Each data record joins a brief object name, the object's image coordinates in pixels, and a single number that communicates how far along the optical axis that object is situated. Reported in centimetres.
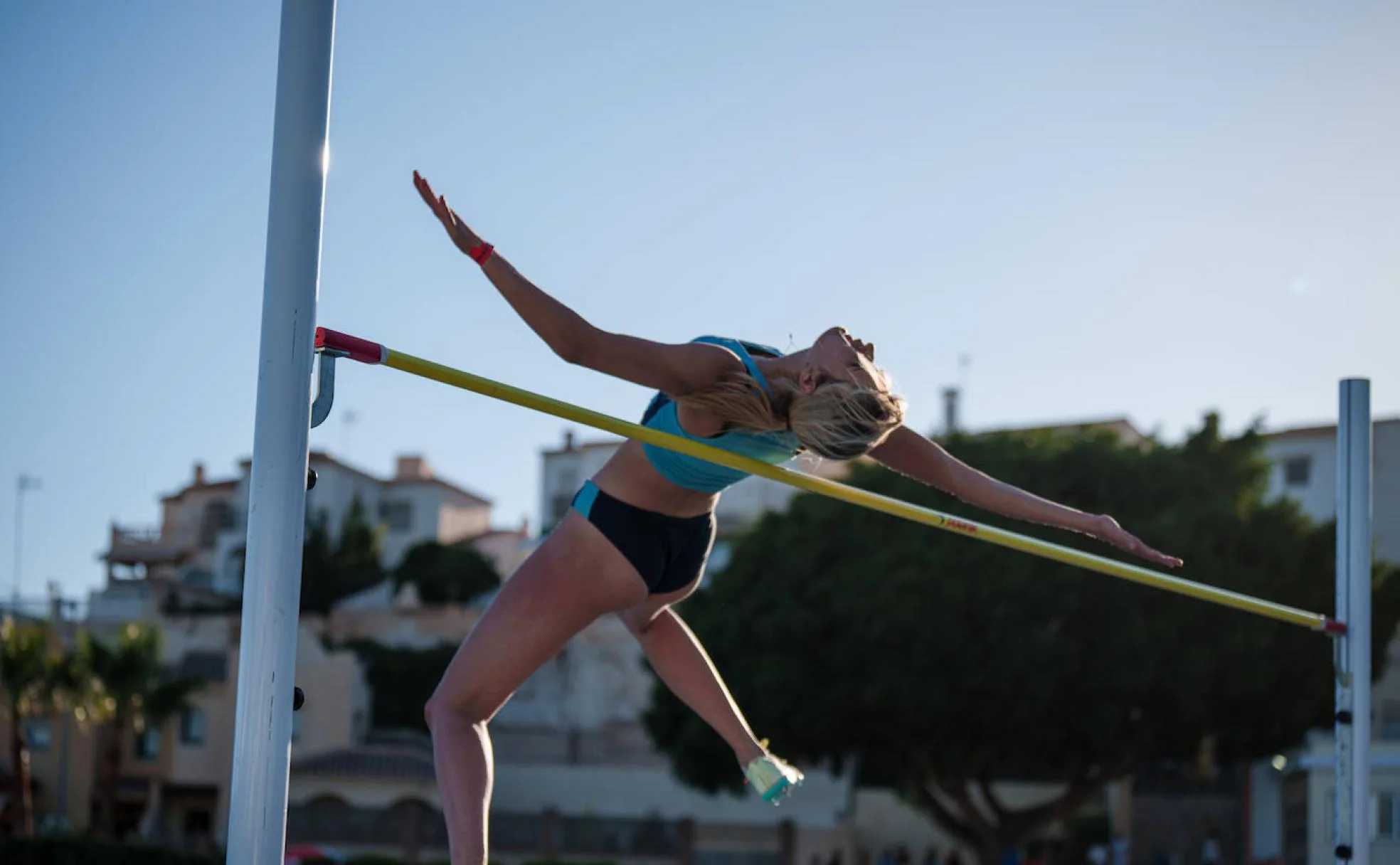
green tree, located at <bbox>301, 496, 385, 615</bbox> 4791
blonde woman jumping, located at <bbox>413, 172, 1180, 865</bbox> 293
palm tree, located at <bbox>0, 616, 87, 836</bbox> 2736
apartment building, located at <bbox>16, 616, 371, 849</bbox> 3631
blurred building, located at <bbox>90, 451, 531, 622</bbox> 5200
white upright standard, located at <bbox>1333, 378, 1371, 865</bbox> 518
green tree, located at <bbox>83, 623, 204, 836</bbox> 2769
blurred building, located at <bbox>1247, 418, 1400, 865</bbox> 2175
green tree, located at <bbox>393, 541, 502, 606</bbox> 4619
